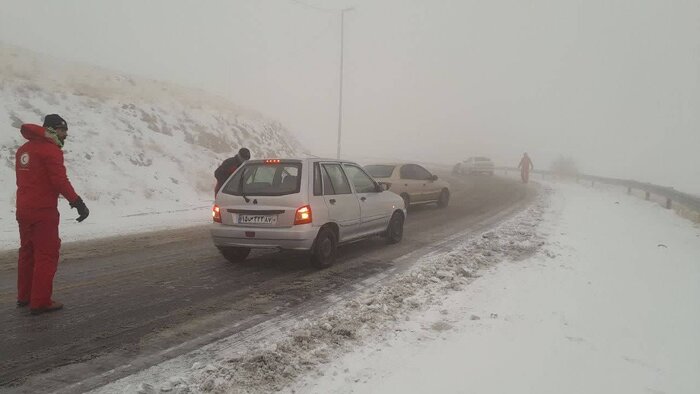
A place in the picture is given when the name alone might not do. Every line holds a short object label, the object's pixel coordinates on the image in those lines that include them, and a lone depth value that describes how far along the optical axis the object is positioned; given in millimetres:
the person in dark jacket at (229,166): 8664
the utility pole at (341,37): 25891
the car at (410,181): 12969
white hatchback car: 6207
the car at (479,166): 32781
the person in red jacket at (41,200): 4461
